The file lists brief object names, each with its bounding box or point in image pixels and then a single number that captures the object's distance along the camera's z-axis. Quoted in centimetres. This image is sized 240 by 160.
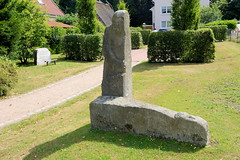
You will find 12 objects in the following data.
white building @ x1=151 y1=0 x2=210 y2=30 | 4348
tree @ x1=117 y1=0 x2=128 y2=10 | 2650
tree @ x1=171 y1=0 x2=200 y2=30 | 1594
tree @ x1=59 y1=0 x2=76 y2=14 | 5225
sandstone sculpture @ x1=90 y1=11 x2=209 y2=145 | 459
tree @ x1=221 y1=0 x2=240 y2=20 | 4788
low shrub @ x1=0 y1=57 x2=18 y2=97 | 959
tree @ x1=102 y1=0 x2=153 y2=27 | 5406
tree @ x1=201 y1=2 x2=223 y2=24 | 3754
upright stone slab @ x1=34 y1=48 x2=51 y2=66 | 1694
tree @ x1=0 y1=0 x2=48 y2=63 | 1356
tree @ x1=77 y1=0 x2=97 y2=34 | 1891
